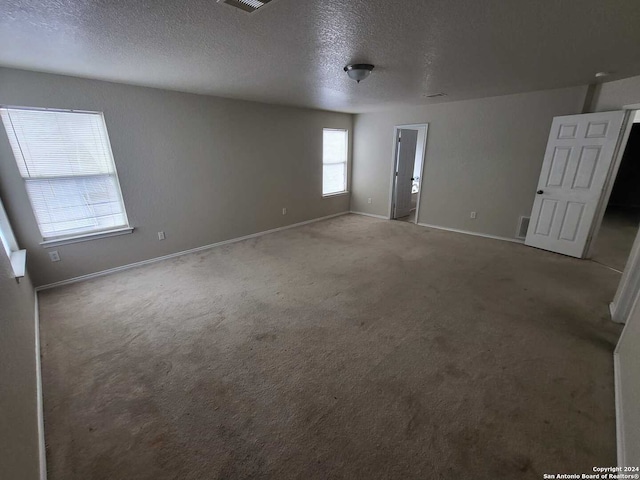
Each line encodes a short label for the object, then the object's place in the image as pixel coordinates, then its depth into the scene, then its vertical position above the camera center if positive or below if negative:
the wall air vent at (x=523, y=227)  4.41 -1.22
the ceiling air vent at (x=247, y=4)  1.46 +0.78
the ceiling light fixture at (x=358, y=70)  2.52 +0.74
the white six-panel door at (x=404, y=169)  5.82 -0.38
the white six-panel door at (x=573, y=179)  3.45 -0.39
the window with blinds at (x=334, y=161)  5.95 -0.20
